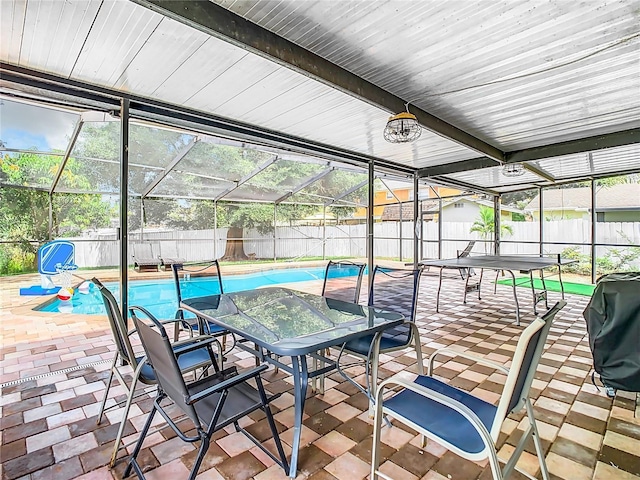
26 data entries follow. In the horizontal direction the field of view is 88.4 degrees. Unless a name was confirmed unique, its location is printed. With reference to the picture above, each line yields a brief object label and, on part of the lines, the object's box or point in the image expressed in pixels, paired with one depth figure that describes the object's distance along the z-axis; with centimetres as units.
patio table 160
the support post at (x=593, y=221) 738
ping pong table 428
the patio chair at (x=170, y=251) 959
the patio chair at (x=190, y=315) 249
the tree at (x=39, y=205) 573
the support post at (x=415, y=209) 677
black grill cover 214
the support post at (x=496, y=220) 919
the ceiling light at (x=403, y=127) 282
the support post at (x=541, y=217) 851
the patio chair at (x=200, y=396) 129
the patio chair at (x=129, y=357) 165
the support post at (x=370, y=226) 540
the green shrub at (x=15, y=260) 697
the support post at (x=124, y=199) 288
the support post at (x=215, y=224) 988
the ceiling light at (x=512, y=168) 505
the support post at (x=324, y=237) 1117
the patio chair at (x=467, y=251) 658
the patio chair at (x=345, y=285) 275
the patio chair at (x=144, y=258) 889
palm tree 1002
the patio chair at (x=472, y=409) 111
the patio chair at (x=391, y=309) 200
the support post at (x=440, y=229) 984
